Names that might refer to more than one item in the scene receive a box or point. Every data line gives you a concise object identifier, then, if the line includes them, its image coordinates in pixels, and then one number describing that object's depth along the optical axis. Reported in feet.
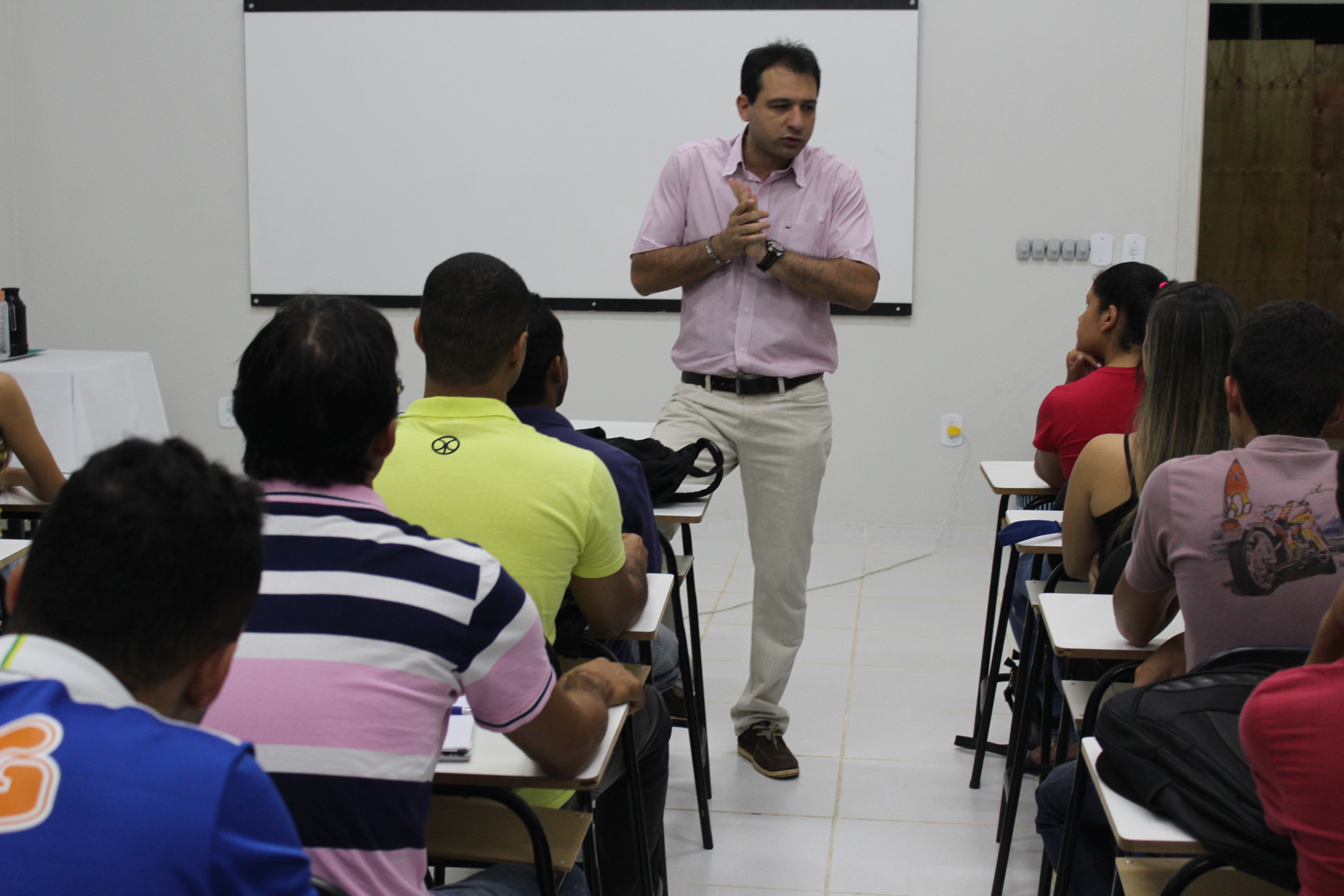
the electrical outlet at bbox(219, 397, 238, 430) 17.63
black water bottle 14.96
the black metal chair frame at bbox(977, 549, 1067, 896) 7.38
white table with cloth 14.33
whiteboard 15.84
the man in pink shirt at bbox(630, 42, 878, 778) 9.43
